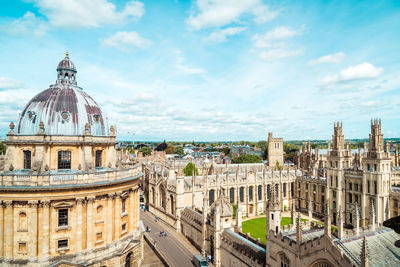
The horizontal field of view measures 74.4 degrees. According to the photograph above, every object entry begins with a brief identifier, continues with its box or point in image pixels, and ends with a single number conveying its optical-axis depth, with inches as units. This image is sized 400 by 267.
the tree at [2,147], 2483.4
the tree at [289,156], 5782.5
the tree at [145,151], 7118.6
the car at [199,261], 1299.5
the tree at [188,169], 2839.6
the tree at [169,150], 7626.0
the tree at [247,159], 3929.4
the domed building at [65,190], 984.9
